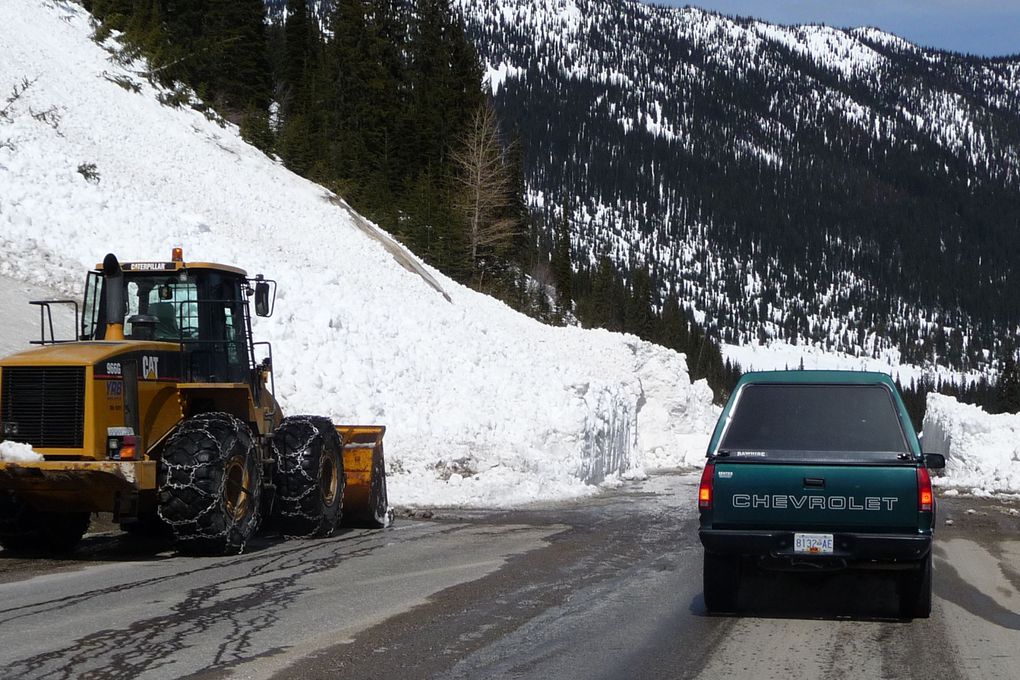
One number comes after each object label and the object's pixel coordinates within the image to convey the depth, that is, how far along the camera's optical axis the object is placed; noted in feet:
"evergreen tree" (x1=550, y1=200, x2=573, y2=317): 329.95
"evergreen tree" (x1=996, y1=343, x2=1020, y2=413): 491.31
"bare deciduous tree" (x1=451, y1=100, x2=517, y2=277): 193.36
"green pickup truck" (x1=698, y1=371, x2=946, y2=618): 27.22
